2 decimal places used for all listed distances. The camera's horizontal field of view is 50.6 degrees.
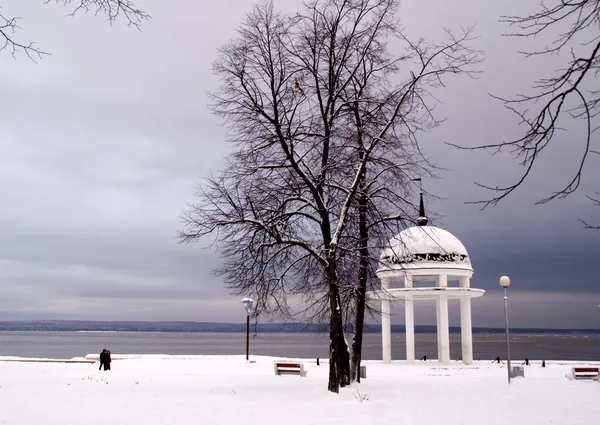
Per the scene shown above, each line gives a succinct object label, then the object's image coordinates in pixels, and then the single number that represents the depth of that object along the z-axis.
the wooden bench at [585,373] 25.19
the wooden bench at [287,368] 26.84
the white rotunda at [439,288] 37.03
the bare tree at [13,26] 8.66
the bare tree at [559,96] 6.81
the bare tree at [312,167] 19.78
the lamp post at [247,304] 40.11
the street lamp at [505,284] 23.97
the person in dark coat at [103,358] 29.34
